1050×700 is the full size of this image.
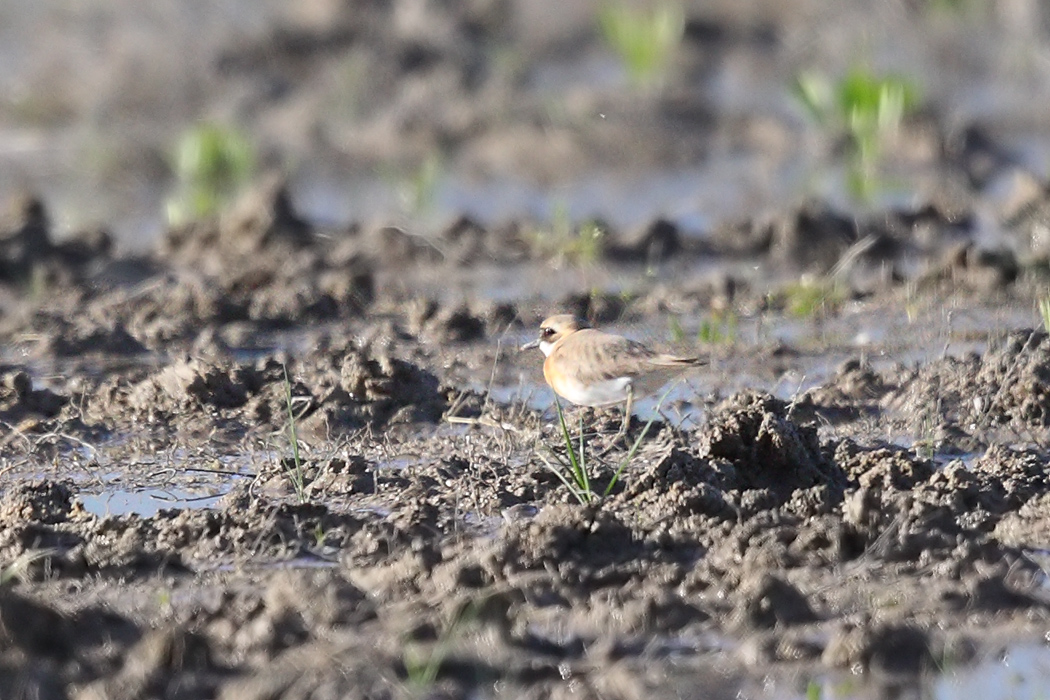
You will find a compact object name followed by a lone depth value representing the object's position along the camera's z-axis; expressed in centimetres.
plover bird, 1459
